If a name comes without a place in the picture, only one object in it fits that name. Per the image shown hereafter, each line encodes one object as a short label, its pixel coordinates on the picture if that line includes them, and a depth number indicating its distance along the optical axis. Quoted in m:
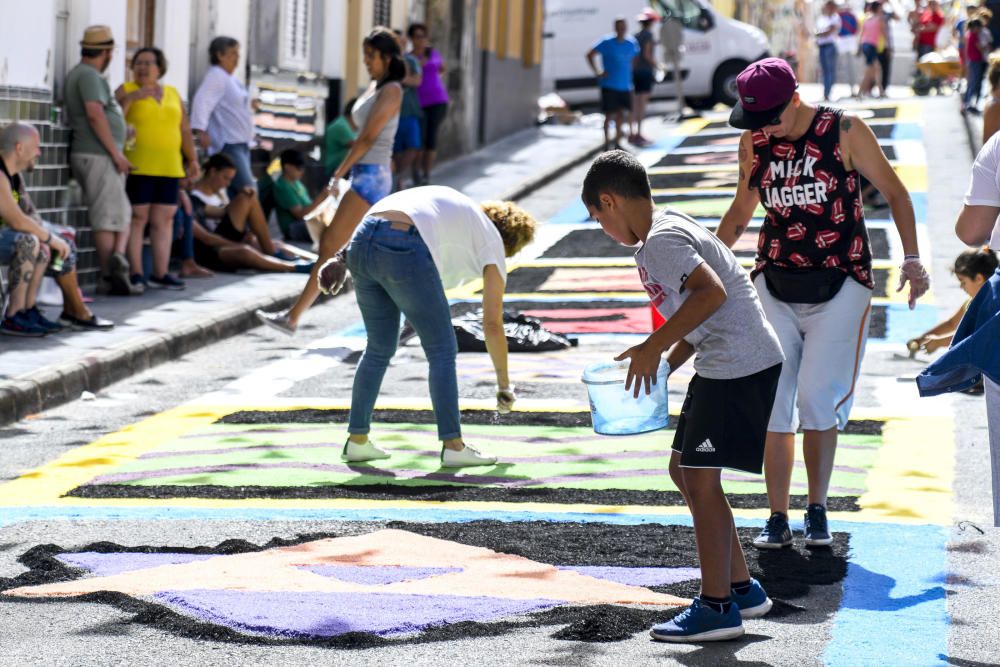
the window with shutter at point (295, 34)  19.78
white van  30.78
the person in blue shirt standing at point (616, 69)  24.14
